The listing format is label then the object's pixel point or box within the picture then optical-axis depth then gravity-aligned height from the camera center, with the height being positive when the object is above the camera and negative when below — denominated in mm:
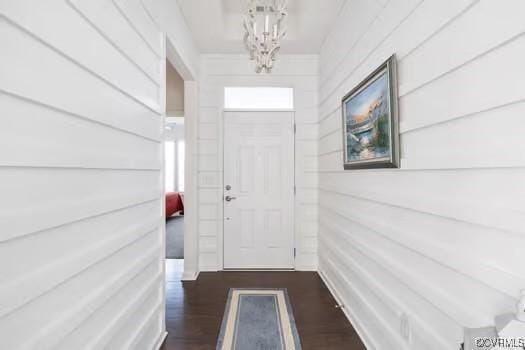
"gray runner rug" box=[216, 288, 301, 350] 2003 -1161
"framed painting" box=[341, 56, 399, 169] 1588 +354
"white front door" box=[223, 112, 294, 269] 3602 -175
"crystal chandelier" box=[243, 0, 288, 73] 1736 +869
